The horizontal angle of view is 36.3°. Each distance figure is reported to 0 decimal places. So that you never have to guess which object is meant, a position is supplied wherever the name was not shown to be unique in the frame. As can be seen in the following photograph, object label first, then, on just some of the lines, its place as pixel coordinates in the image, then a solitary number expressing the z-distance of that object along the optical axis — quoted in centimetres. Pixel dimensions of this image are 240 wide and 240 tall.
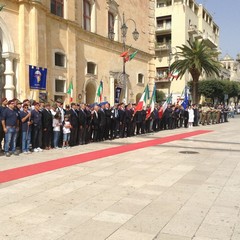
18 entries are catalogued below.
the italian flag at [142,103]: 1823
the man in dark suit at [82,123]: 1441
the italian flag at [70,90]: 2398
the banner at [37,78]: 1703
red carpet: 859
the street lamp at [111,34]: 3058
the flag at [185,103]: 2712
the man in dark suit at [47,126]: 1288
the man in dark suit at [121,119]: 1728
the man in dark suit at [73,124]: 1402
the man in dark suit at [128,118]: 1778
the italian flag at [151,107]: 1917
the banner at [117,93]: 2964
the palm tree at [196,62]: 3681
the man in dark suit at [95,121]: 1532
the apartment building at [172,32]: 5547
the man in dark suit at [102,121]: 1559
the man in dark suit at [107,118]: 1617
